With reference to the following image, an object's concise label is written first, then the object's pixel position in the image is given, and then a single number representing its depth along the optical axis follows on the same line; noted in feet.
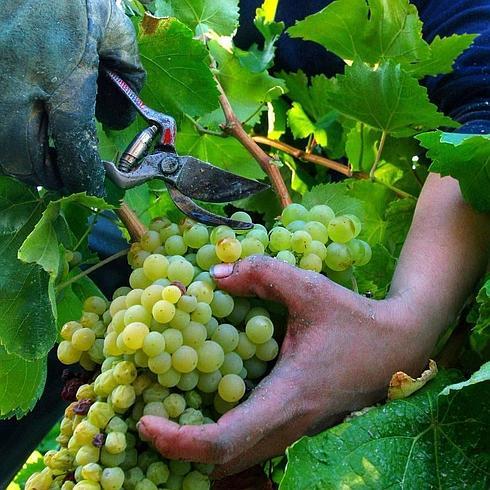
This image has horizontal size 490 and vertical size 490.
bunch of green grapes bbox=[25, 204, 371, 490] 1.84
